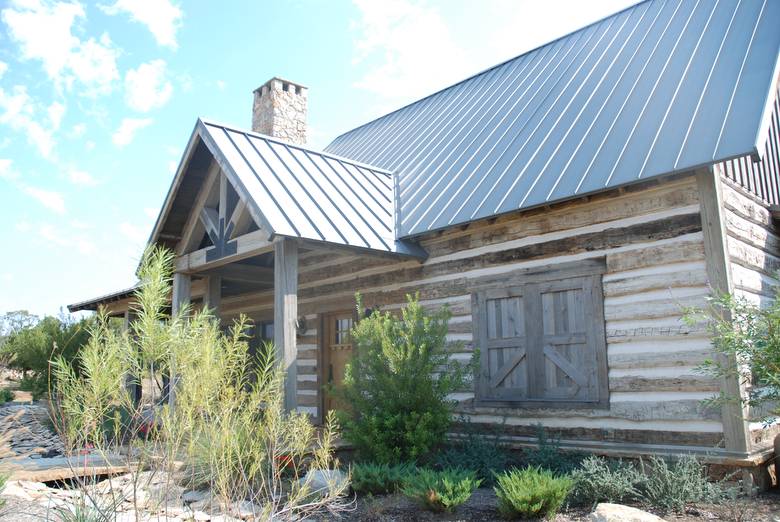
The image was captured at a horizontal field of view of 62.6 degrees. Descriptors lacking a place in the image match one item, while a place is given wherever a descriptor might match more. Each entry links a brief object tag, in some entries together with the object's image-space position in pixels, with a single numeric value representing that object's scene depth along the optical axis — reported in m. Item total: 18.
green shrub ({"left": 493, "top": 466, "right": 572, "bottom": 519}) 5.94
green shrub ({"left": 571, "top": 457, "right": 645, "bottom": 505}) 6.52
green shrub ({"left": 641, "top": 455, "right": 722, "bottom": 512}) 6.25
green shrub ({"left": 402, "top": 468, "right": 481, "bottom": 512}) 6.29
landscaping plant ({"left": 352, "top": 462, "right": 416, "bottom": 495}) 7.18
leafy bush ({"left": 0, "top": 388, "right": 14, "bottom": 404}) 21.12
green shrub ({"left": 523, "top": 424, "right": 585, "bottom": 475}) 7.41
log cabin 7.29
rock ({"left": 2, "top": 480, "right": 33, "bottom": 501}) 6.86
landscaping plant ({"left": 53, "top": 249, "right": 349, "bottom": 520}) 4.60
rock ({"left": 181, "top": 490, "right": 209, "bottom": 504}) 7.15
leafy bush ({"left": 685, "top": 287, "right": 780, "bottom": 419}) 5.95
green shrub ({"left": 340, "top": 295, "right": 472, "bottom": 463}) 7.87
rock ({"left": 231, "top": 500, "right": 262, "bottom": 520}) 6.19
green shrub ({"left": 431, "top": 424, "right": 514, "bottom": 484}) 7.85
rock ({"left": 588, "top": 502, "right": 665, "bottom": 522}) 5.48
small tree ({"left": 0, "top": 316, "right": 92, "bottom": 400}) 19.98
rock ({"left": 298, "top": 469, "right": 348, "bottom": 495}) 6.91
